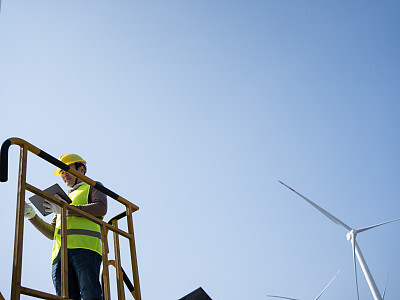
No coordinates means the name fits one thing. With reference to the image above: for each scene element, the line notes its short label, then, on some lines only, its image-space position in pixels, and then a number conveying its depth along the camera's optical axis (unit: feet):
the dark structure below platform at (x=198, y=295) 9.93
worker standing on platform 14.03
